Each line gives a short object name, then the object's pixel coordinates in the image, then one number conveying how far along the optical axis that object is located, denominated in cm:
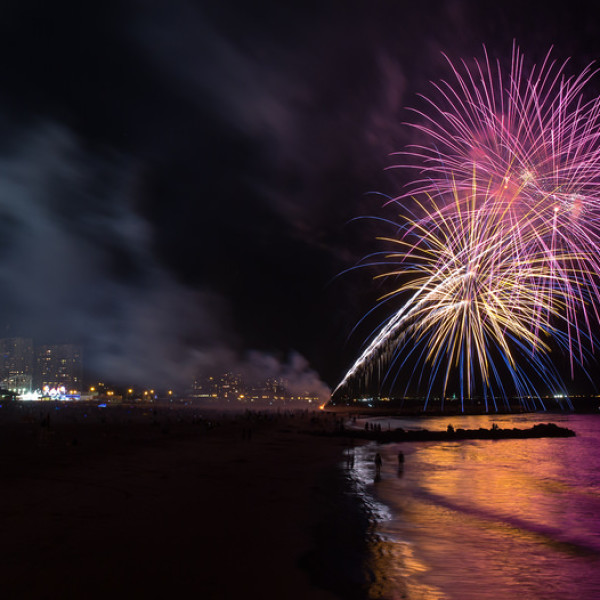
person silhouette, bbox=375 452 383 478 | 2995
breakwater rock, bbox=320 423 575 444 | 5175
